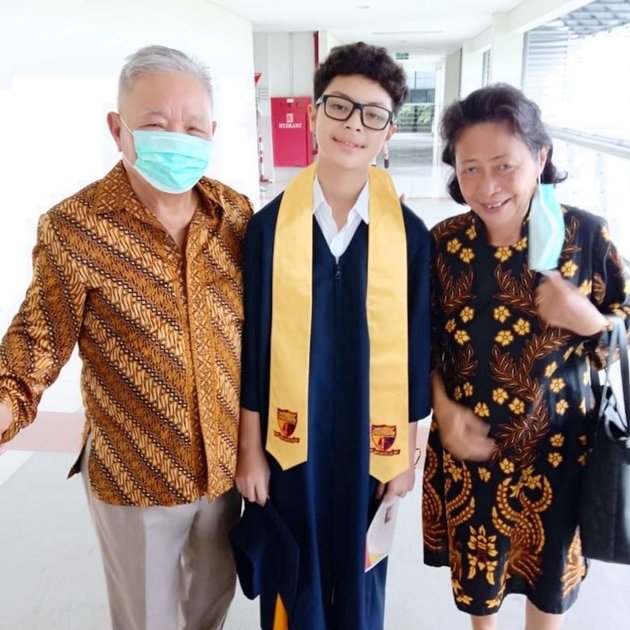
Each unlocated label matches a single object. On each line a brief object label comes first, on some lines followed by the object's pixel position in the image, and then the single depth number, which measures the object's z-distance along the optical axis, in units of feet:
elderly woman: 4.28
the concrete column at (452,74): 60.38
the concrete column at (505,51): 32.91
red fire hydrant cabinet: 41.56
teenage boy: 4.42
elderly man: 3.93
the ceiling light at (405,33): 41.83
